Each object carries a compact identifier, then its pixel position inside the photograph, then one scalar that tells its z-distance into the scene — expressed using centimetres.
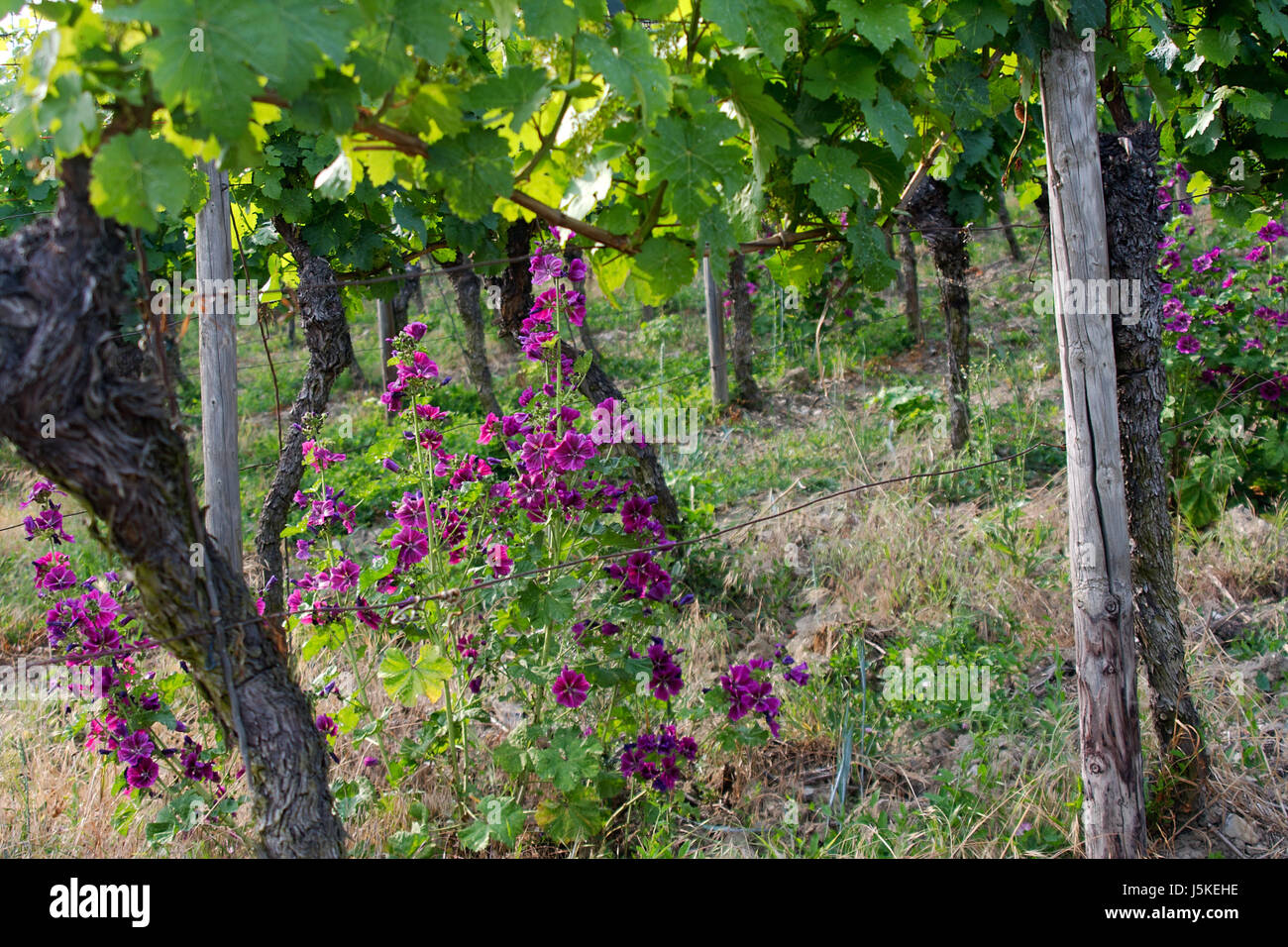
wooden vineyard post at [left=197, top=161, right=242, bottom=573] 313
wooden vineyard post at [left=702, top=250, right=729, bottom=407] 684
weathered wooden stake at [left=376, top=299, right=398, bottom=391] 797
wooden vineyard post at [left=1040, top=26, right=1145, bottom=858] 225
